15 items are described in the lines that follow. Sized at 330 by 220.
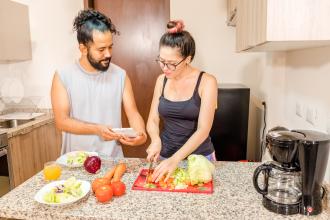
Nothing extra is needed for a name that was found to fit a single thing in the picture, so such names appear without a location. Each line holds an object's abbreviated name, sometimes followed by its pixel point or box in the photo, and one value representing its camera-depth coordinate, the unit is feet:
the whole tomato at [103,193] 3.66
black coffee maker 3.23
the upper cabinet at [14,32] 8.79
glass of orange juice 4.36
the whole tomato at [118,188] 3.82
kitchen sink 9.46
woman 4.96
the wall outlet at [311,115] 4.75
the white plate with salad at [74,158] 4.77
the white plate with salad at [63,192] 3.63
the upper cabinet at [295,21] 3.25
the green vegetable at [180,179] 4.02
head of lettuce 4.03
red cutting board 3.91
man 5.38
